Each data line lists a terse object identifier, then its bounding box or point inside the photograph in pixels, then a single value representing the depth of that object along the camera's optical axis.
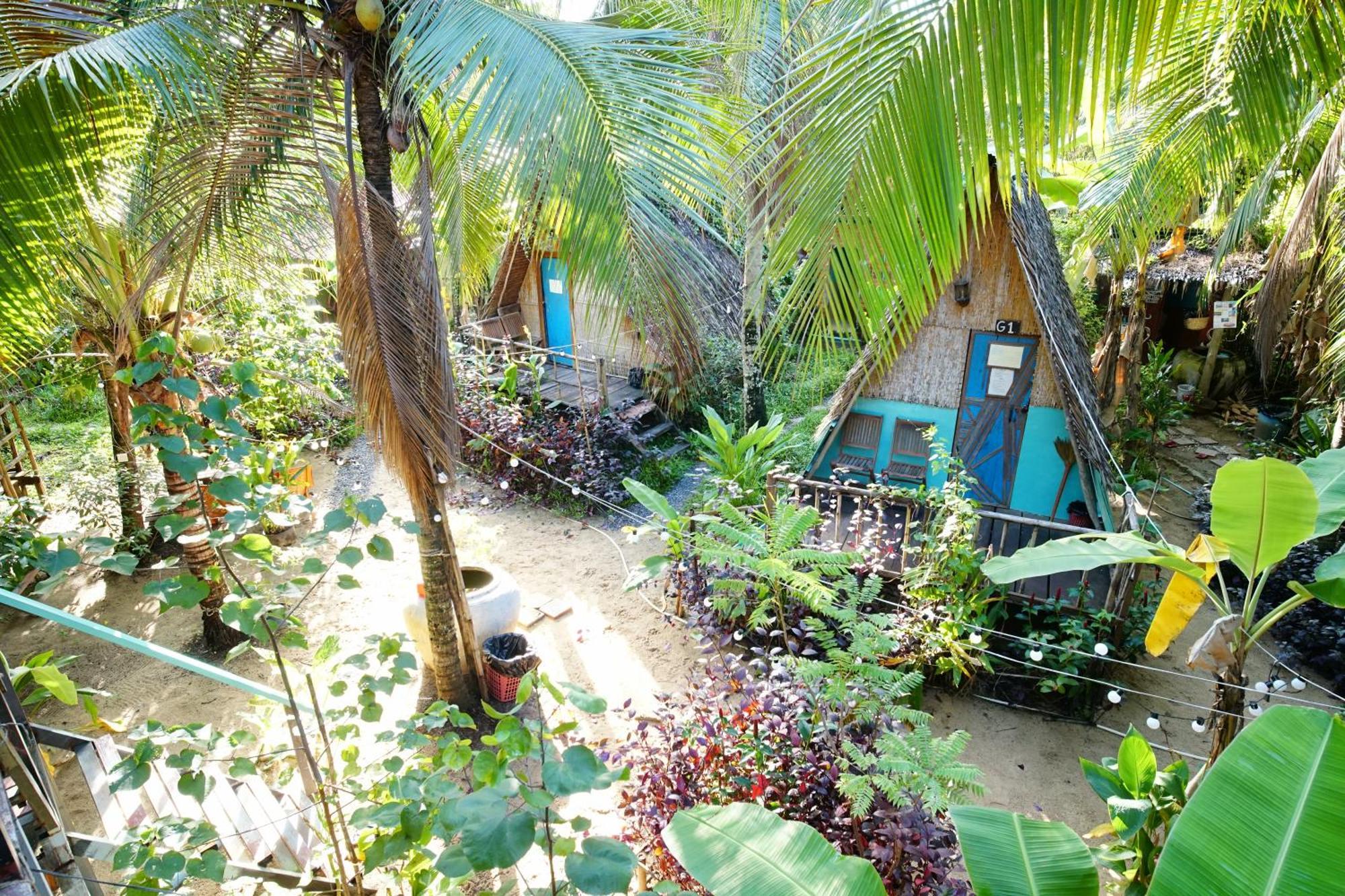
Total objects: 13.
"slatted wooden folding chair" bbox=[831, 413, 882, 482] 7.45
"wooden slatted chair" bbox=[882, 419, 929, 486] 7.26
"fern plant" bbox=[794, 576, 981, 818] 2.83
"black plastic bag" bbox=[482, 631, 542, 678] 5.34
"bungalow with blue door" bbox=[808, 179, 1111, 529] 6.27
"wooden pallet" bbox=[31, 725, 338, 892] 2.68
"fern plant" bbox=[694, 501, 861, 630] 4.55
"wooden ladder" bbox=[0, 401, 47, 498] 6.46
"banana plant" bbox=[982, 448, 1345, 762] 2.28
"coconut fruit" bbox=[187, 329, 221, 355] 5.79
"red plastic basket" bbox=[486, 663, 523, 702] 5.33
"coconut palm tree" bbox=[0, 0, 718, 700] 2.43
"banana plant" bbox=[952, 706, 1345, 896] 1.47
